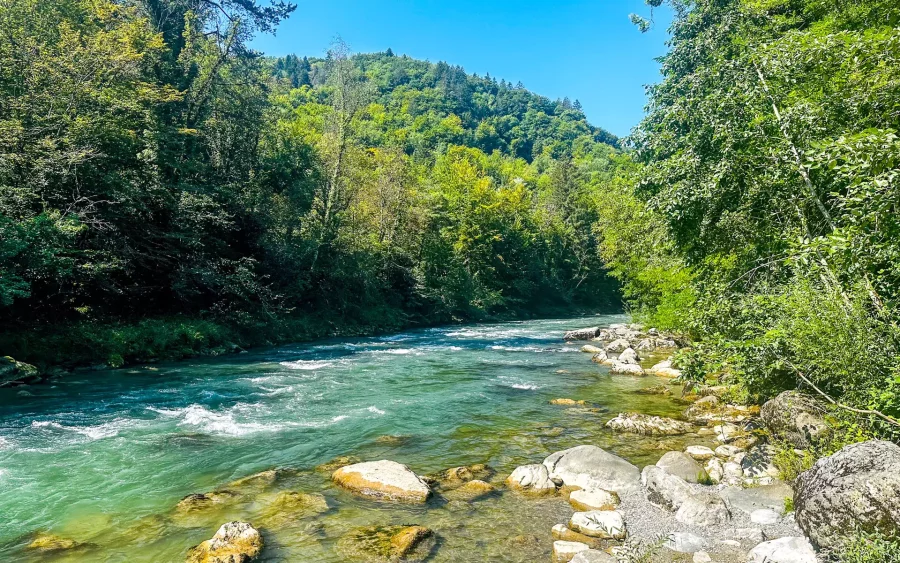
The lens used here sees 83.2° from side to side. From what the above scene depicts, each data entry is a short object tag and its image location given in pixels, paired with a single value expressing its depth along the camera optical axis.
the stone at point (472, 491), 7.29
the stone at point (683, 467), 7.38
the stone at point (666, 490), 6.46
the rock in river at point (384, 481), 7.23
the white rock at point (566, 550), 5.53
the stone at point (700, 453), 8.42
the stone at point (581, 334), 28.81
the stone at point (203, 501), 6.84
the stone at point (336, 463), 8.33
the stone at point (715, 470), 7.46
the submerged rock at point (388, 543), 5.68
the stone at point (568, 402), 12.62
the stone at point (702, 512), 6.04
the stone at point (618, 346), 22.38
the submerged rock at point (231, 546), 5.40
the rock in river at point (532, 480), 7.37
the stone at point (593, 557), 5.25
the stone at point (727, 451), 8.40
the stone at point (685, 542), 5.54
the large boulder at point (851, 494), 4.43
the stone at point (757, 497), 6.31
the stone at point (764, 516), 5.89
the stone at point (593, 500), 6.78
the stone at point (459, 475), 7.80
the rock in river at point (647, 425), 10.08
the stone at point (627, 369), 16.69
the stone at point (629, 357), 18.22
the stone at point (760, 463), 7.24
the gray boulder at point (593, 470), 7.29
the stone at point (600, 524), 5.94
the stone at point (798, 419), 7.34
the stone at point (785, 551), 4.79
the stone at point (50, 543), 5.80
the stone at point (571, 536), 5.82
